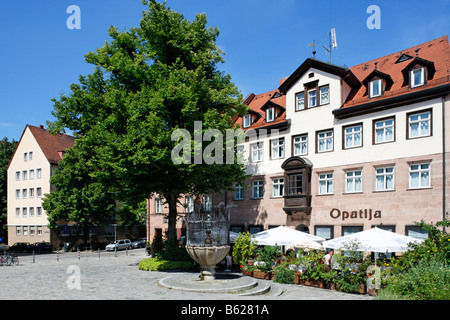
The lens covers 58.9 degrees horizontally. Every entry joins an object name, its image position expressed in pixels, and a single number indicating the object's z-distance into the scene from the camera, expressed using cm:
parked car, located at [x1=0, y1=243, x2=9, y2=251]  5034
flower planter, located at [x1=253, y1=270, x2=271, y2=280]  2036
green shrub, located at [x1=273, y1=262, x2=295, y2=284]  1902
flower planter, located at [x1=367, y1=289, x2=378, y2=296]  1554
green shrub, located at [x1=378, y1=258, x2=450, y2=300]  1076
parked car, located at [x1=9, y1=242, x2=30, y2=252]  4972
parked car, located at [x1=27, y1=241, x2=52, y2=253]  4794
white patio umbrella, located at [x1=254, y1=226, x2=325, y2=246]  2159
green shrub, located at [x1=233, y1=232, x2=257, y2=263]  2222
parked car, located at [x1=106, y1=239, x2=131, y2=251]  4915
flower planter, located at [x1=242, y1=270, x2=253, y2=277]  2118
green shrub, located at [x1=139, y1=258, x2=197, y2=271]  2356
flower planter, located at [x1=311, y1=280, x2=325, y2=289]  1767
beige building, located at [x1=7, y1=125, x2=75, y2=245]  5347
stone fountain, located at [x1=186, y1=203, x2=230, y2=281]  1736
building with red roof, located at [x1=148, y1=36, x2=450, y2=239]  2336
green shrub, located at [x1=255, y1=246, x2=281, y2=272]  2044
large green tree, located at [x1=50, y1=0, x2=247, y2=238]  2178
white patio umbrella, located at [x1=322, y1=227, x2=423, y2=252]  1706
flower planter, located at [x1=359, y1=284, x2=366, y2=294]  1612
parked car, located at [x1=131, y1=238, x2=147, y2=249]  5300
